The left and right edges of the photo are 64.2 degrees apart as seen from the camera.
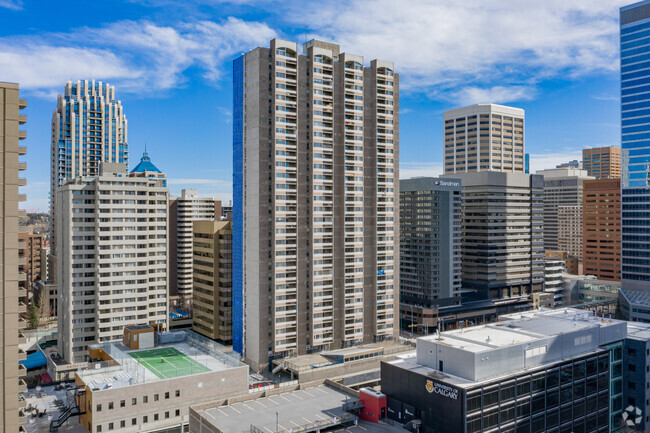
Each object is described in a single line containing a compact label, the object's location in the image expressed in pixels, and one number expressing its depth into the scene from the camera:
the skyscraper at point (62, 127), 199.12
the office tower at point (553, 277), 195.50
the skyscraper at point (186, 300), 190.11
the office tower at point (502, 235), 177.50
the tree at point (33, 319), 150.50
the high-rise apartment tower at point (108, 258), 117.12
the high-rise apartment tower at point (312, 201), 110.81
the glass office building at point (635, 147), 167.62
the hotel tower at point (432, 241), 160.62
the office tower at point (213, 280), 130.75
